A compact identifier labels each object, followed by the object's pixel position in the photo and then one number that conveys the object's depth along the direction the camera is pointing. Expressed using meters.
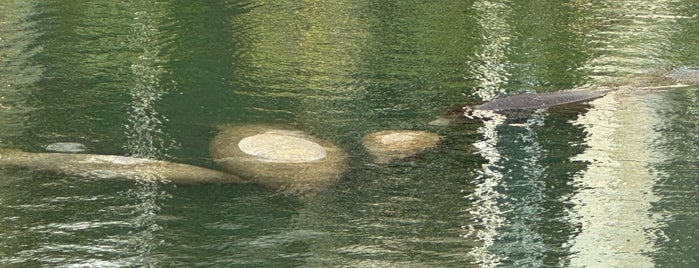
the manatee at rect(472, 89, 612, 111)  13.27
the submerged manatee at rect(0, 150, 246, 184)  10.62
